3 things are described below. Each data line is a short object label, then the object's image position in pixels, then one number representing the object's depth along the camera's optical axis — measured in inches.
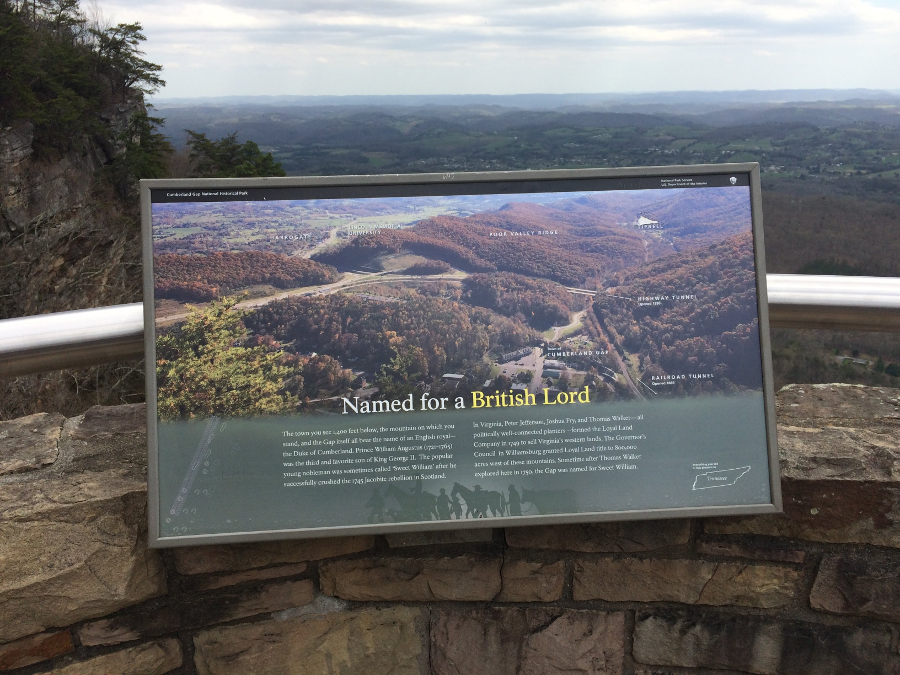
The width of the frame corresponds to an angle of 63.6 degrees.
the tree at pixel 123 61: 1141.1
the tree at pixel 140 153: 981.2
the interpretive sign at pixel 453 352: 55.0
